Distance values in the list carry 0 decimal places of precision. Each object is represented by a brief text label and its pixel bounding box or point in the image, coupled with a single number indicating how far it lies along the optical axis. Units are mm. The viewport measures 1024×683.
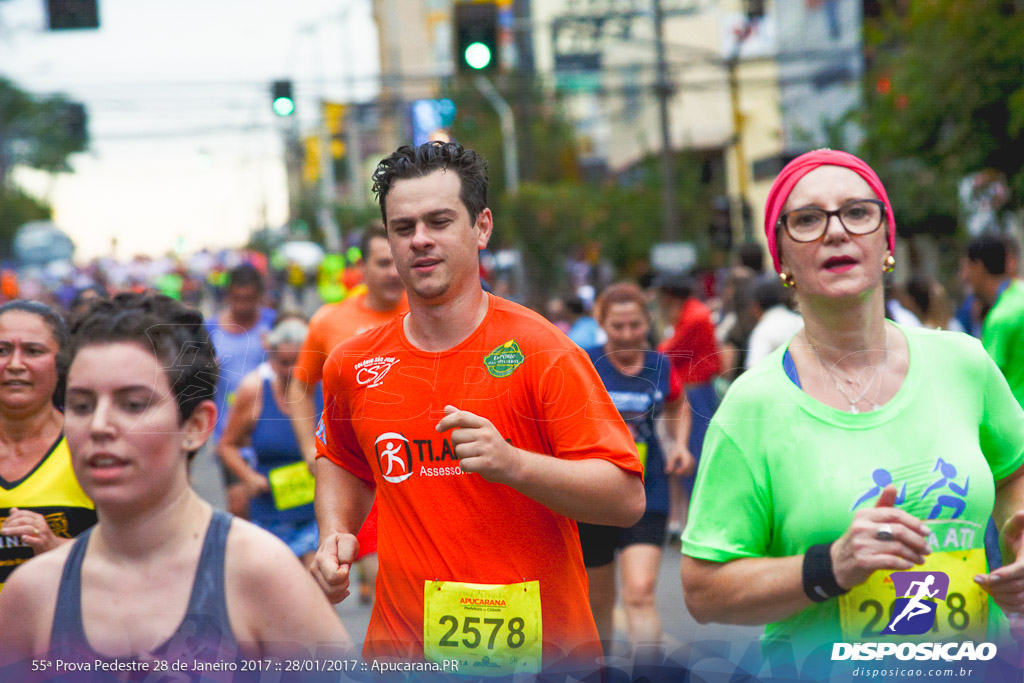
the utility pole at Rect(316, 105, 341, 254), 47859
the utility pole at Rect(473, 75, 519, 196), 40562
